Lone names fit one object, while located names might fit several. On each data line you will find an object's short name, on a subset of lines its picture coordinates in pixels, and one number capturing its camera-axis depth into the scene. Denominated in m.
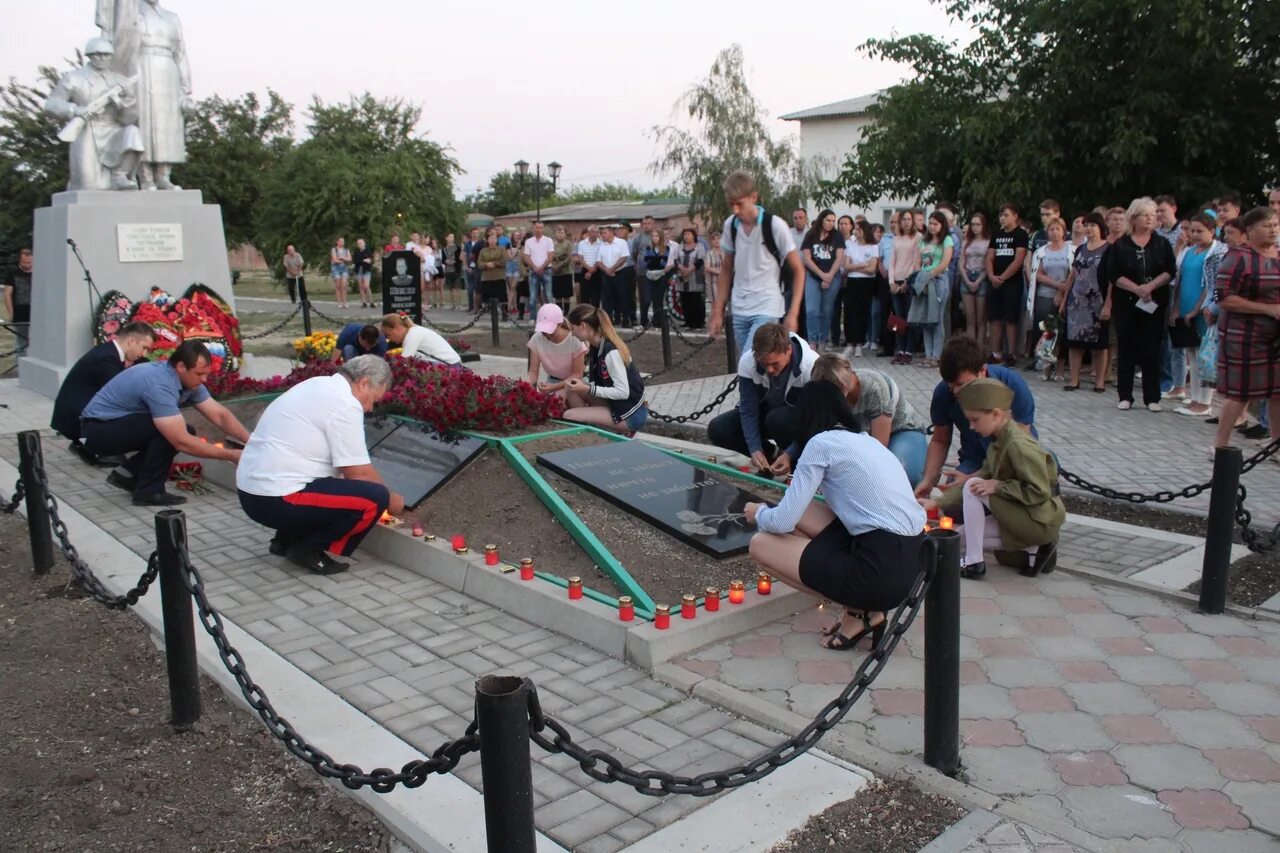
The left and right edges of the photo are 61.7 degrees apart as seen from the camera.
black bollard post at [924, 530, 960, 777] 3.49
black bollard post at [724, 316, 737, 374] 12.72
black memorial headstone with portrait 16.92
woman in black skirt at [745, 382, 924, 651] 4.34
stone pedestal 12.23
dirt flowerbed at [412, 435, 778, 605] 5.39
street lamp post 37.31
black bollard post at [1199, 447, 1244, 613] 4.96
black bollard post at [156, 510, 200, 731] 4.08
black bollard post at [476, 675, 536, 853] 2.60
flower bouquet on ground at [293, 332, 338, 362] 11.09
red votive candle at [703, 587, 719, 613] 4.93
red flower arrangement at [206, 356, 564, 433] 7.20
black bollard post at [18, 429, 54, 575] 5.85
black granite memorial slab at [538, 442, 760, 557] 5.73
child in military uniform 5.38
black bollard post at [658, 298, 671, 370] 13.45
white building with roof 44.72
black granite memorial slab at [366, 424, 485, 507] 6.68
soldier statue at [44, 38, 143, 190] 12.60
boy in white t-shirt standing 7.77
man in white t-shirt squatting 5.73
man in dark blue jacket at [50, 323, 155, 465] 8.41
